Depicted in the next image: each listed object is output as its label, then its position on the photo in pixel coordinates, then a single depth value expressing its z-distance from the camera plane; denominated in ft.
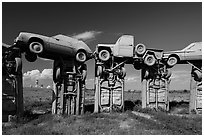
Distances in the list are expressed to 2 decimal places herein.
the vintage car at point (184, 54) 51.31
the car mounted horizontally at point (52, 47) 37.40
